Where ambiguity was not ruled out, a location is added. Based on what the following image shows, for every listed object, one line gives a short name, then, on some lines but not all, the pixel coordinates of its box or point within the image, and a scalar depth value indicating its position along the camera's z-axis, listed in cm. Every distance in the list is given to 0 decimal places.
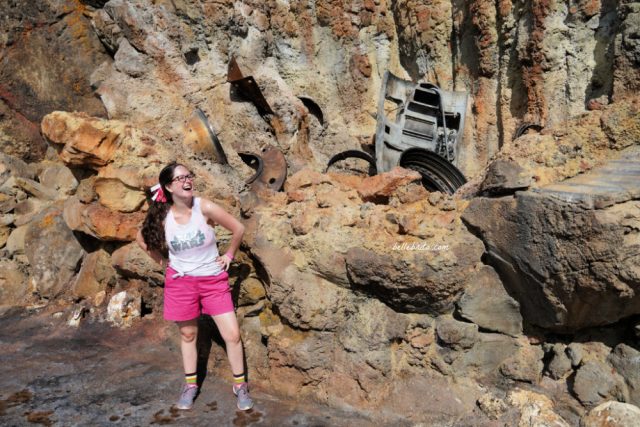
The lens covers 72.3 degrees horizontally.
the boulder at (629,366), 255
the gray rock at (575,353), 279
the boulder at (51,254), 448
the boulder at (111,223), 387
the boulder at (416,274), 289
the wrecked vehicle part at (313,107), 738
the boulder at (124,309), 379
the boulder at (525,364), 284
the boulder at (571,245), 237
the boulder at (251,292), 337
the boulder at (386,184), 362
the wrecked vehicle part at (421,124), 637
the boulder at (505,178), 288
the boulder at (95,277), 421
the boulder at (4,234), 495
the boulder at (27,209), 508
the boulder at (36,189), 528
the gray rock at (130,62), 567
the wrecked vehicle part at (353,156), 599
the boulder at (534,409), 248
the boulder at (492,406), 264
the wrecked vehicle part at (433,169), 519
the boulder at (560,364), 282
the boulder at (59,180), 546
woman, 259
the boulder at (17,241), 486
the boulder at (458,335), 295
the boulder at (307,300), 300
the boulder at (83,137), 370
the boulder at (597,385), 260
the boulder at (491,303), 296
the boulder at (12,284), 450
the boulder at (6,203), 508
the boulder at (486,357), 295
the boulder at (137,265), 380
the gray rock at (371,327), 295
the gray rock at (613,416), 230
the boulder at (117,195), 379
